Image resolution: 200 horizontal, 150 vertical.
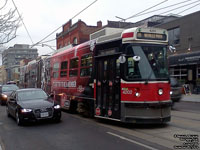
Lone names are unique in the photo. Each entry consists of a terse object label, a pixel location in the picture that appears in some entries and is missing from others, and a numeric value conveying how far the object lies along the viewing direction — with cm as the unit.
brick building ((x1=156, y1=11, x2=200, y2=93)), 2598
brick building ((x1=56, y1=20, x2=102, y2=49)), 4178
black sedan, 948
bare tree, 1161
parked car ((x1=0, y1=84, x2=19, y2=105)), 1905
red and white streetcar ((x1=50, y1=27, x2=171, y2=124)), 840
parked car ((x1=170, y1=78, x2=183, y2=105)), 1520
